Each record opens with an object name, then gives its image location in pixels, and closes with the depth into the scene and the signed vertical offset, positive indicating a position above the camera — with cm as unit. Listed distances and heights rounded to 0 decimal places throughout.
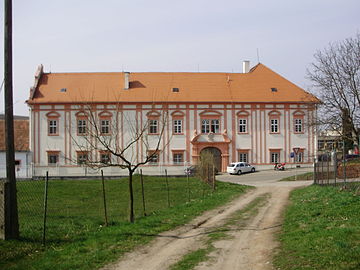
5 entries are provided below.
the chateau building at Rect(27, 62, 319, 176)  5194 +290
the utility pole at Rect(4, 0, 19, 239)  1080 +13
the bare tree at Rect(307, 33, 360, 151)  3316 +343
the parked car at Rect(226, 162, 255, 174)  4966 -242
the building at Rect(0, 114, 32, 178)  4984 -40
